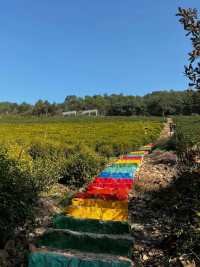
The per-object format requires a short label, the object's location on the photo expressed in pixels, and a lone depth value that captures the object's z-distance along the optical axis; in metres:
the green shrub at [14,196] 2.61
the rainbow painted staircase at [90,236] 2.12
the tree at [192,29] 2.05
